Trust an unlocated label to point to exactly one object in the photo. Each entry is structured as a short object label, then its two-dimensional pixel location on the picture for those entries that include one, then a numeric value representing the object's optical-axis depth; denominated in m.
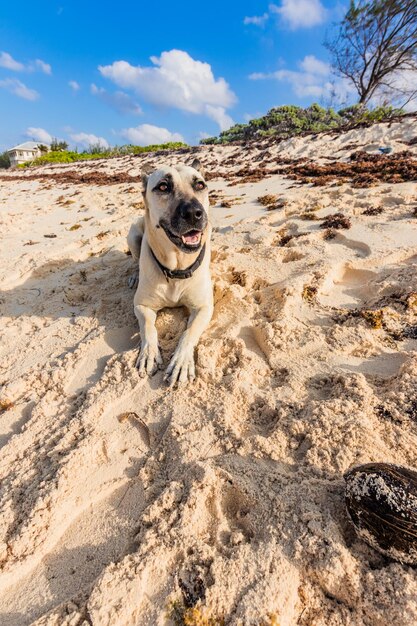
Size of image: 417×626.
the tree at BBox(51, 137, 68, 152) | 47.44
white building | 54.21
